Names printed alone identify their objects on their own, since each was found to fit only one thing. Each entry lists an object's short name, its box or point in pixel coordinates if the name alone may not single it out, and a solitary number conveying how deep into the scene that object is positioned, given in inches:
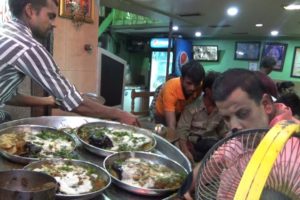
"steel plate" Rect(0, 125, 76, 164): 64.0
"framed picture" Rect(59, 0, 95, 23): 140.5
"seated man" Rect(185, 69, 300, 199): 47.8
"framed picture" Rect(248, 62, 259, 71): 433.4
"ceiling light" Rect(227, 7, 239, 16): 240.9
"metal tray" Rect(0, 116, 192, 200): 47.5
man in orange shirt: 115.8
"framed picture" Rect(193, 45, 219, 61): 465.4
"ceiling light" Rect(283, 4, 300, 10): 216.5
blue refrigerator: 430.3
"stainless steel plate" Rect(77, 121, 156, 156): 71.0
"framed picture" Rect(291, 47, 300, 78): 402.3
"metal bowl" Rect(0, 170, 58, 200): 36.9
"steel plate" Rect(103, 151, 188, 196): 47.2
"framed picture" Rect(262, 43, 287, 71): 410.3
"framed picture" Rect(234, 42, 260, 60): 432.5
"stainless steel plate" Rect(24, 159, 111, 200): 41.6
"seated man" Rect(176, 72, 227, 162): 113.1
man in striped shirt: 63.3
